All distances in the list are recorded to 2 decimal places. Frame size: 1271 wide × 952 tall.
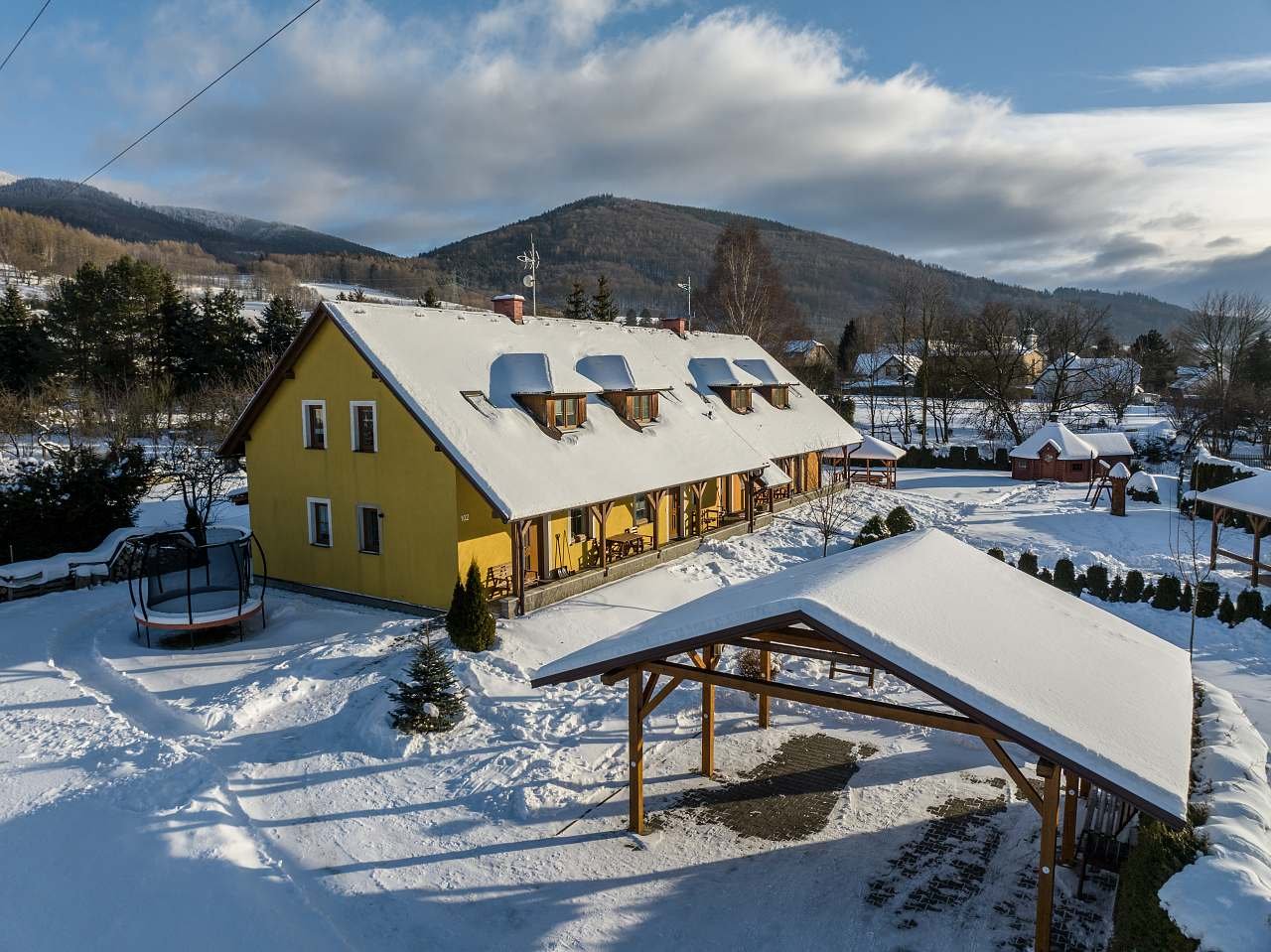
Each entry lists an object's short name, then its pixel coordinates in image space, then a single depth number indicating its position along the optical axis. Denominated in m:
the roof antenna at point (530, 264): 25.94
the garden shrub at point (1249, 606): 18.06
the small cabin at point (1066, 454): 39.88
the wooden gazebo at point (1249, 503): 20.19
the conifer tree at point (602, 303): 50.43
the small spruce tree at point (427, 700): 12.04
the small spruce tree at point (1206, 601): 18.59
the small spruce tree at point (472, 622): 14.55
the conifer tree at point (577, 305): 50.53
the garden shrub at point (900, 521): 24.97
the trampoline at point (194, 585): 15.80
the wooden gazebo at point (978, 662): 6.87
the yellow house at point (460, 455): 17.02
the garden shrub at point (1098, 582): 19.97
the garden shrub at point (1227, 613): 18.11
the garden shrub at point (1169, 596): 18.95
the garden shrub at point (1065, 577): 20.23
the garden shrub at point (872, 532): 23.73
